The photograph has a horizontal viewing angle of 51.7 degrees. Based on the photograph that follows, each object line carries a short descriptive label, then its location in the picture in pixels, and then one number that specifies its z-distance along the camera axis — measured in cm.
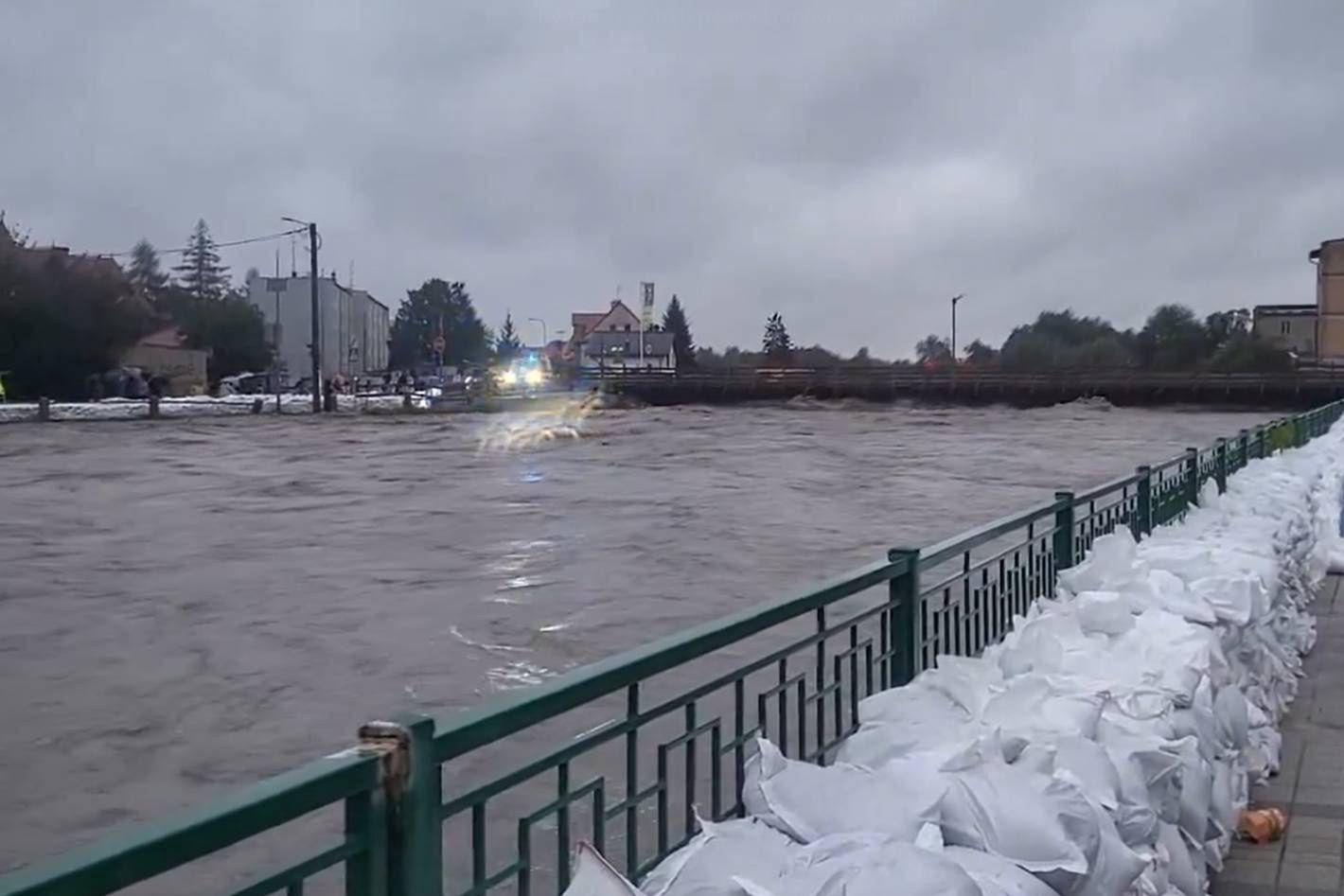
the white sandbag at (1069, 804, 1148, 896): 321
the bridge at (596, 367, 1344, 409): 6944
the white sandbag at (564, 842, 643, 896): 236
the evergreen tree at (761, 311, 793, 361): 13525
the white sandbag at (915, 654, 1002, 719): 421
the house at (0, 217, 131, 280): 6266
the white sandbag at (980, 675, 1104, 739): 389
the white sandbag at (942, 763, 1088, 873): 306
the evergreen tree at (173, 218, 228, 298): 12012
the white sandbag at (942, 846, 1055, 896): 281
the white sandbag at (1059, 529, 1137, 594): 612
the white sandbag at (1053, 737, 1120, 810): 352
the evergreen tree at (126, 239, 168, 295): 10368
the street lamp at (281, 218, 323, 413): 5916
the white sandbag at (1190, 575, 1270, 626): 575
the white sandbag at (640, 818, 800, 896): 272
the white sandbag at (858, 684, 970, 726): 406
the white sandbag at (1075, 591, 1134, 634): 524
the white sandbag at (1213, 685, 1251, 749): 500
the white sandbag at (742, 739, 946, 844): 302
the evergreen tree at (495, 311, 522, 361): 13038
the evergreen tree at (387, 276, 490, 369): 13312
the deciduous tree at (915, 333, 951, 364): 12086
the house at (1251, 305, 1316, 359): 10081
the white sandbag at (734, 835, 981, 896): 255
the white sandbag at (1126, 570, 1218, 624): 552
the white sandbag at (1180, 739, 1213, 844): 411
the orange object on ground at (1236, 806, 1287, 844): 504
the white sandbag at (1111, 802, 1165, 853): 357
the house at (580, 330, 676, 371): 11919
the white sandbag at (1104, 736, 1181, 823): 375
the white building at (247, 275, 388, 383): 10300
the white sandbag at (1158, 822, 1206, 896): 393
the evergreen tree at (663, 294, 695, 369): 12719
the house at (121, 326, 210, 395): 7675
